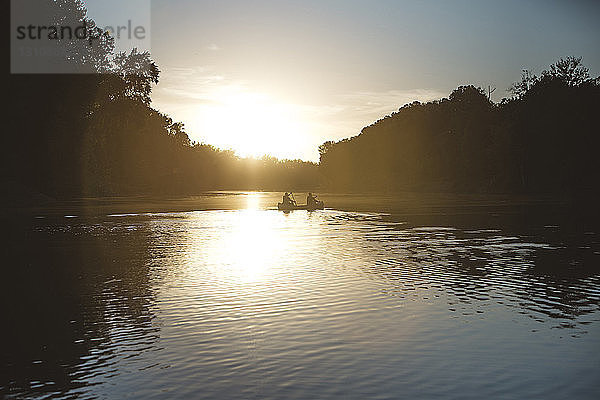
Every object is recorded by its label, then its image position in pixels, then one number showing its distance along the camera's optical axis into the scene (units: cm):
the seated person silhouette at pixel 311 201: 6066
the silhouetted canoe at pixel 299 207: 6034
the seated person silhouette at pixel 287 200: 6069
